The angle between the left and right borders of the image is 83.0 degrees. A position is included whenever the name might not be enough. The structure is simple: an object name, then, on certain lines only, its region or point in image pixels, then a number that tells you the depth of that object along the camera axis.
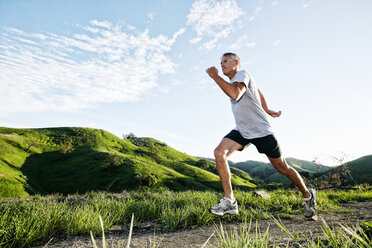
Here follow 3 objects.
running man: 3.89
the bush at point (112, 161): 64.00
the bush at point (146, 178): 53.67
